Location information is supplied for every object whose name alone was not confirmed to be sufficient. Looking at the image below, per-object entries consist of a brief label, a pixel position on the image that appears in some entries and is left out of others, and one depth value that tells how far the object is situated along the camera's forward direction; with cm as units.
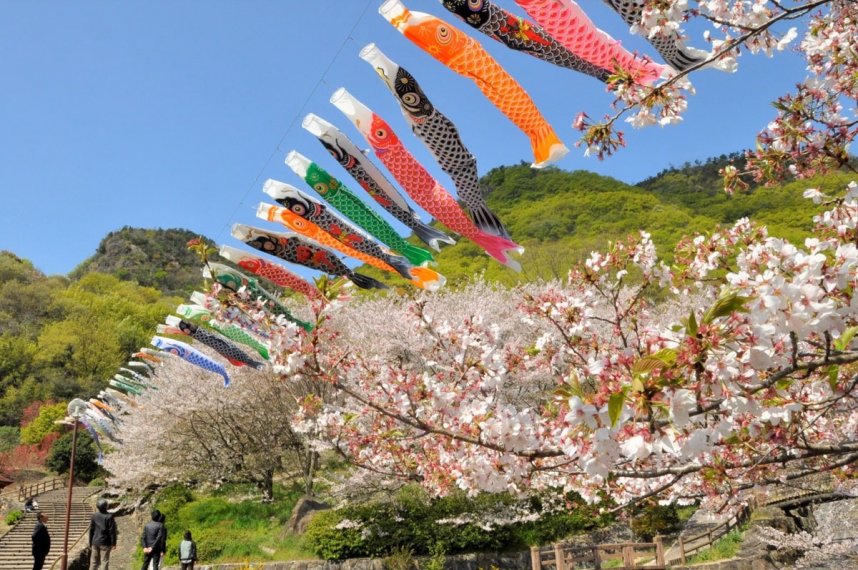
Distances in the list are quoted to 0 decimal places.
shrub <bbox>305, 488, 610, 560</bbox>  1127
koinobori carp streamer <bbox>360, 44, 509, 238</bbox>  870
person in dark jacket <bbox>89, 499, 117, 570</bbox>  862
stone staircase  1475
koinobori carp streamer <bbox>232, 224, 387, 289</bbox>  1226
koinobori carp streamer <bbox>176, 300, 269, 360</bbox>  1365
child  964
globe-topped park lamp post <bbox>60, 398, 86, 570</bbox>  1196
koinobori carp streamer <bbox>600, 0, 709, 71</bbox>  554
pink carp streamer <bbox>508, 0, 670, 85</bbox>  732
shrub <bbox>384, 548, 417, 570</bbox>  1081
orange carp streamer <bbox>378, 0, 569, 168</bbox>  801
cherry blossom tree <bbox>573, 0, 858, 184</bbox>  250
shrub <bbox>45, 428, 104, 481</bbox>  2816
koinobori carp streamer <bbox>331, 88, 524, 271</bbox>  965
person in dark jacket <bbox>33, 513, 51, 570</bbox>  846
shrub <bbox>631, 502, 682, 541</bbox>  1140
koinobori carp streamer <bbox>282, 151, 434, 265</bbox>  1070
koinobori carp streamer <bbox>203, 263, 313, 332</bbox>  1161
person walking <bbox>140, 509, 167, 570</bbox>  827
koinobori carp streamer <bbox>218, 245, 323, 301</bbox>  1277
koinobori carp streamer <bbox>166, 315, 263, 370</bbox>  1457
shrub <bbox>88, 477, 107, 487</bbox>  2664
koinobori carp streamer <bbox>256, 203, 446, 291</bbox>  1199
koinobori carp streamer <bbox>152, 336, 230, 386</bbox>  1595
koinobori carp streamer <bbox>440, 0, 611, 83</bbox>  740
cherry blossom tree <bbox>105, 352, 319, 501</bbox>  1698
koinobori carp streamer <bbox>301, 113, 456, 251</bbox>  994
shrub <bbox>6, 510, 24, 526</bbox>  1910
